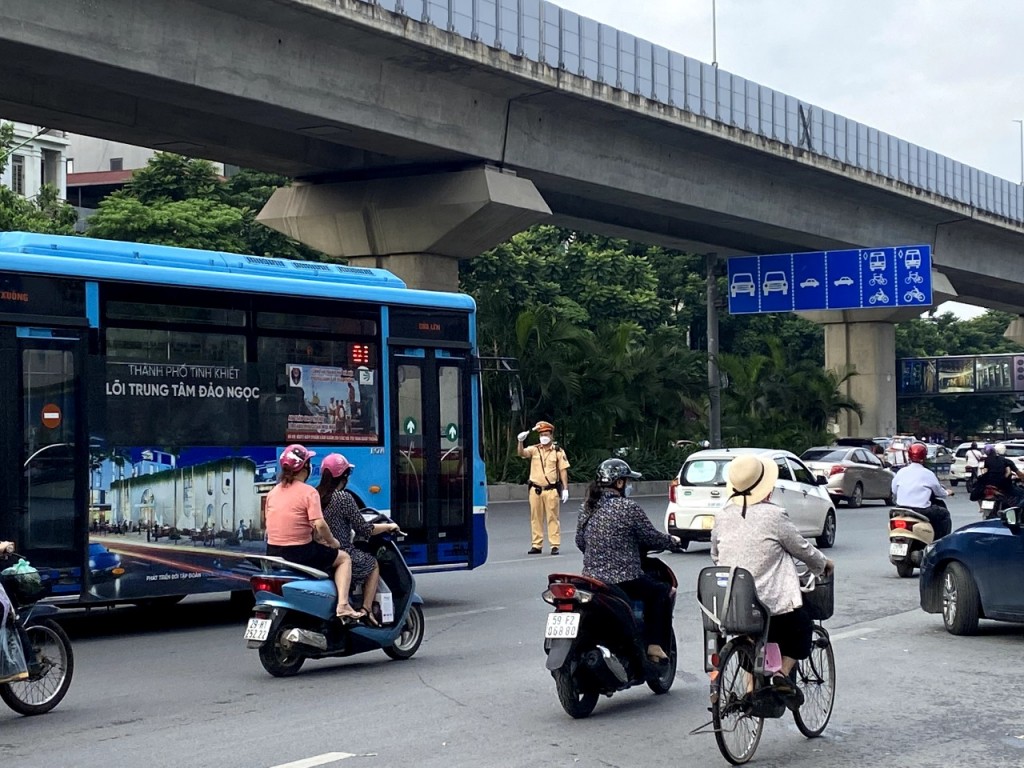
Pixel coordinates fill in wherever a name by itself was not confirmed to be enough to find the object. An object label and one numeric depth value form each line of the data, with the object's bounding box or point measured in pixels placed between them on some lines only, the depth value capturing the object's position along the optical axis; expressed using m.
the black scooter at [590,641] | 8.43
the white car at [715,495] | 20.67
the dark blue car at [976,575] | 12.05
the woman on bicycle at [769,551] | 7.52
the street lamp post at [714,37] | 41.94
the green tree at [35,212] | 39.22
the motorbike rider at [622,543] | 8.89
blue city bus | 12.03
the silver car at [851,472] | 36.00
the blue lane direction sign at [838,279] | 41.00
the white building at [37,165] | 69.69
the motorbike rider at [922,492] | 17.09
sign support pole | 41.66
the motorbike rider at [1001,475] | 19.91
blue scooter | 10.34
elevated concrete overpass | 22.16
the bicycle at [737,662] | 7.24
